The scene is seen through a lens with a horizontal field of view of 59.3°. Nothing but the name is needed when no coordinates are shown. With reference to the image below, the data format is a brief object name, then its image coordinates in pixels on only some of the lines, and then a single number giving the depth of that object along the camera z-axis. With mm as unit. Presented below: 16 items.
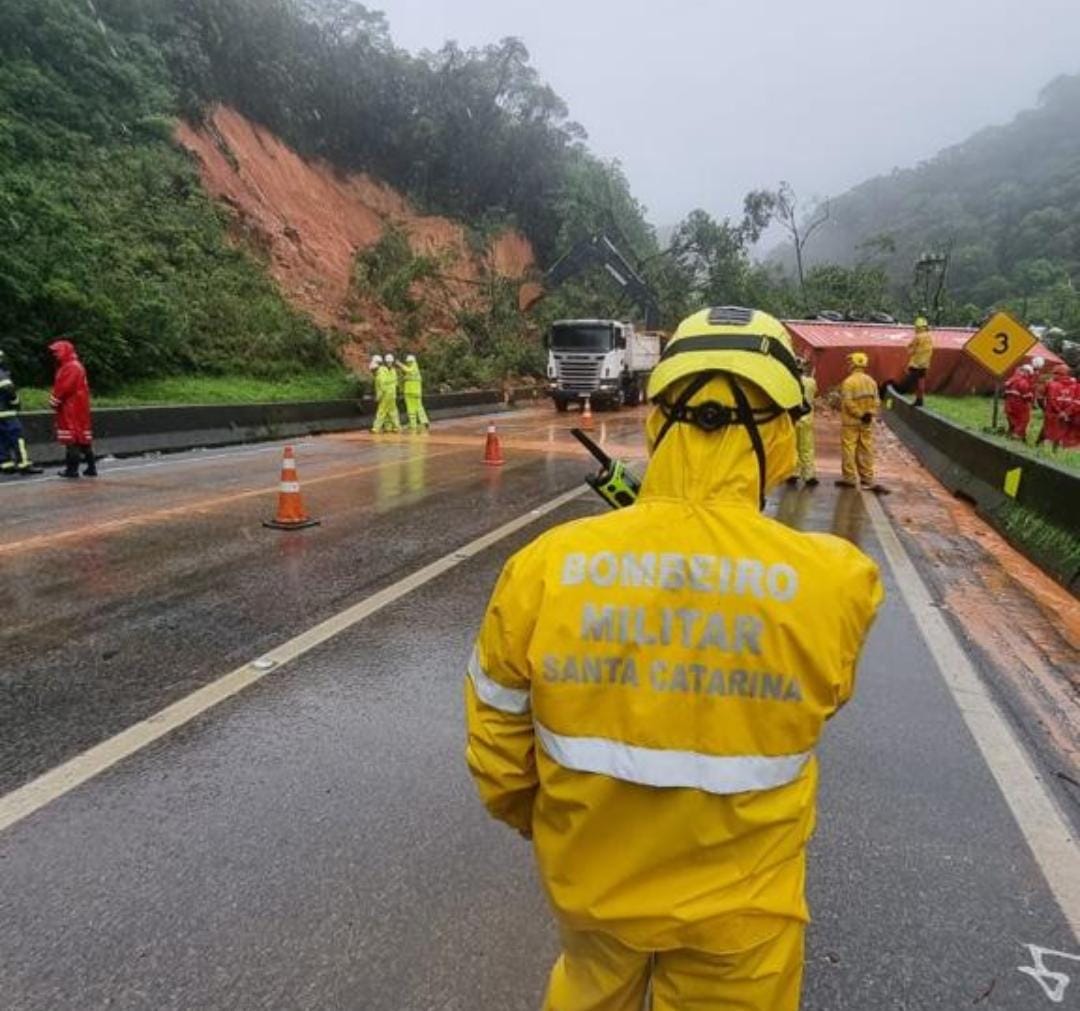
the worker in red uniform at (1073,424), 15656
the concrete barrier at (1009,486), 8172
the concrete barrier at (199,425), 14312
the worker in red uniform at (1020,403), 17750
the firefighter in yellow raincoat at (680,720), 1669
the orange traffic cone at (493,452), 14781
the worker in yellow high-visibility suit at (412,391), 22047
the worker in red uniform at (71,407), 12406
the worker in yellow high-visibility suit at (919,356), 21641
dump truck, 28766
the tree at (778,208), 54625
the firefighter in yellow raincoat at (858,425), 12789
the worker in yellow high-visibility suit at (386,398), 21359
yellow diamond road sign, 14047
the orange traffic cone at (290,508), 9055
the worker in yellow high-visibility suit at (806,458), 13312
